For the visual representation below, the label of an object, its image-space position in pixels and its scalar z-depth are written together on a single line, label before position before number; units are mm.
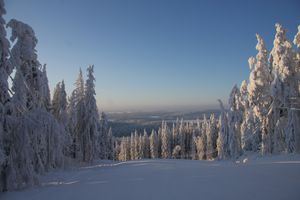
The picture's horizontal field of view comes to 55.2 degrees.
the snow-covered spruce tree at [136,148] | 90494
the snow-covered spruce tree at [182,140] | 91438
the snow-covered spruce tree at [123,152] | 93719
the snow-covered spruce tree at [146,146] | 93438
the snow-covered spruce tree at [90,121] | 35688
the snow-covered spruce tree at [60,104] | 35656
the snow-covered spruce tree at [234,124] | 41906
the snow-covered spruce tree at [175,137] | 96319
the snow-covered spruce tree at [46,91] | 32147
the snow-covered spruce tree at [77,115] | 36438
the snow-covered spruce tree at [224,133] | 46381
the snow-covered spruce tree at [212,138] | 76425
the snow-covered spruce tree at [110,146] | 64500
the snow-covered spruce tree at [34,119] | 14255
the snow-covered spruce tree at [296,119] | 26750
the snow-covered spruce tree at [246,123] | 34844
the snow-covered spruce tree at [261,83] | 31594
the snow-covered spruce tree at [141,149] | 89625
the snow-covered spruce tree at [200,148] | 80625
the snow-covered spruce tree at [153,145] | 87519
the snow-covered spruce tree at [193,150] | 89250
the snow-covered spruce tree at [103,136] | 56156
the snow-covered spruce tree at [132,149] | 92000
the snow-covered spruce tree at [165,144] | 86875
